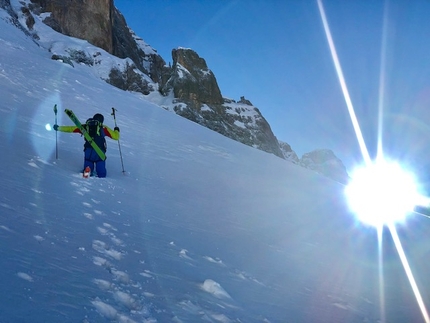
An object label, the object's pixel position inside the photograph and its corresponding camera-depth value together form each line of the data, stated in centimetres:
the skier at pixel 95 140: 736
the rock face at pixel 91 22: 7888
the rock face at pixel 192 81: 9262
